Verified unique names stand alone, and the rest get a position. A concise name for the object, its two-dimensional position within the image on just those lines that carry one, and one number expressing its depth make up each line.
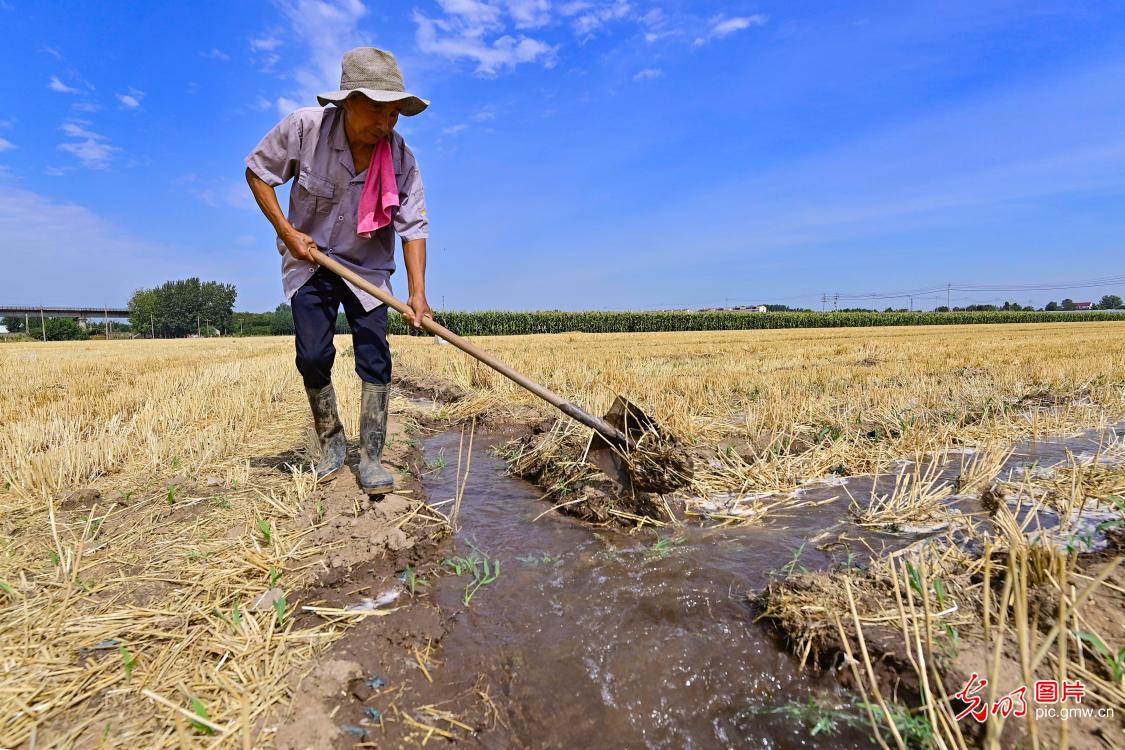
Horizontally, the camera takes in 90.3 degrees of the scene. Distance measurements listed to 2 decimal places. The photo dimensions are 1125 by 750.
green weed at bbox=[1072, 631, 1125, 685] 1.42
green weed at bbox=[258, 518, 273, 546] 2.46
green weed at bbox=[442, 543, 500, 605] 2.28
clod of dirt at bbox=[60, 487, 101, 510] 2.91
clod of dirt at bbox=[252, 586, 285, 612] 1.98
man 2.99
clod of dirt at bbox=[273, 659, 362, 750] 1.37
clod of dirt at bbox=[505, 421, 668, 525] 3.03
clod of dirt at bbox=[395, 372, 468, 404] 7.24
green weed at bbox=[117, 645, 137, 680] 1.57
